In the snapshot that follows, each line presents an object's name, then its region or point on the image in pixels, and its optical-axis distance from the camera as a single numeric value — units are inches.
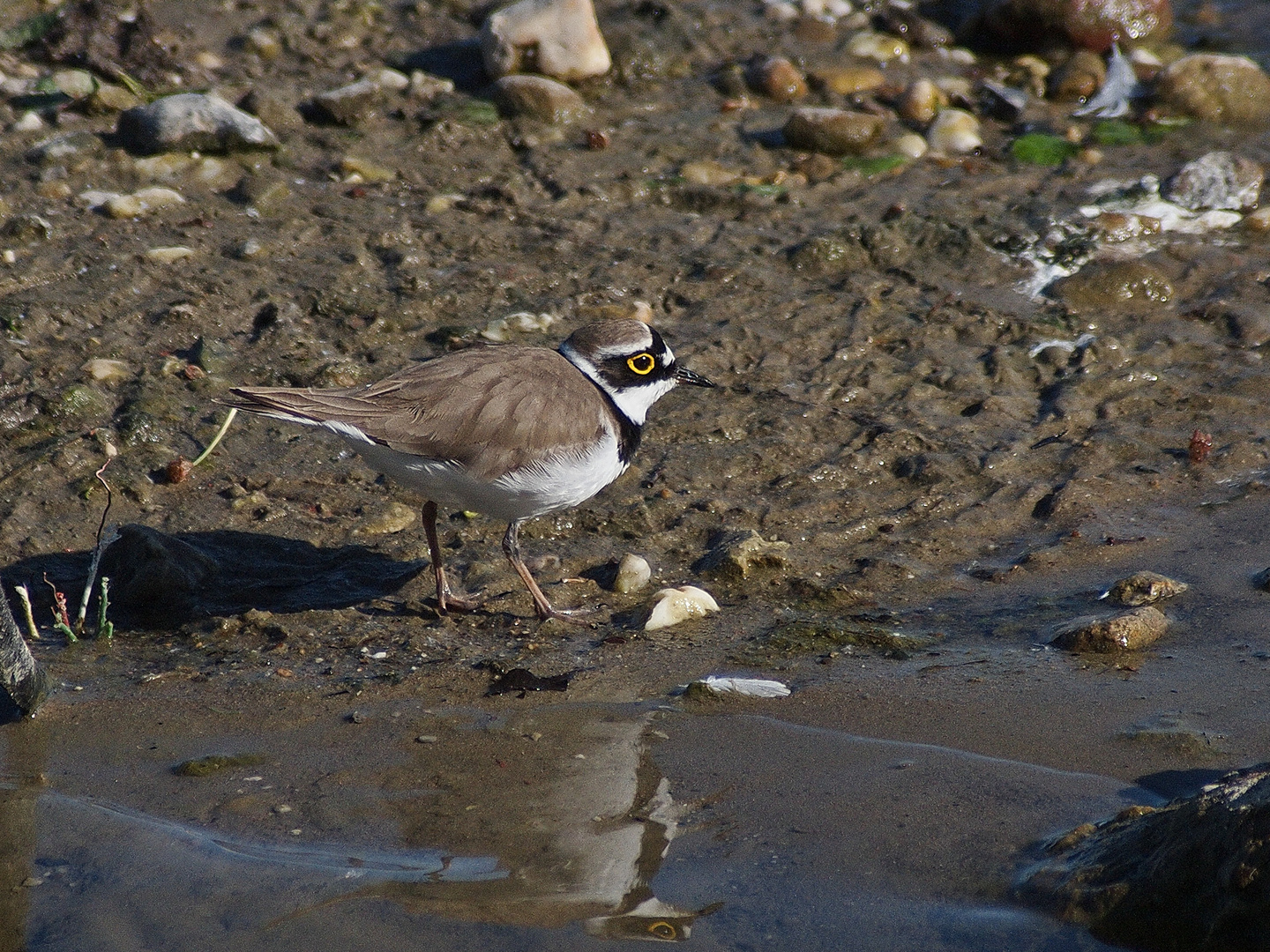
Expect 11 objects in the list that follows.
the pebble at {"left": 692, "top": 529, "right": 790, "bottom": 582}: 437.4
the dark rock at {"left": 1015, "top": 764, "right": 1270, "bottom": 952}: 235.5
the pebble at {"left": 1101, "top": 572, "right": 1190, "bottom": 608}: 408.5
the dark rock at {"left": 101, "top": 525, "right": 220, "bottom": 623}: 418.9
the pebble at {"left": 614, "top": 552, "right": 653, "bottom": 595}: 439.2
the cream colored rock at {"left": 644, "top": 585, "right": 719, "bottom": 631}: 410.6
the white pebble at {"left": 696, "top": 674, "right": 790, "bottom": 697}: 363.6
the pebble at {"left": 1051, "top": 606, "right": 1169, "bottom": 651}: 379.6
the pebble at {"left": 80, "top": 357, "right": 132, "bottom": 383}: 506.0
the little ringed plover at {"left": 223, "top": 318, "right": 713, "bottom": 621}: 404.8
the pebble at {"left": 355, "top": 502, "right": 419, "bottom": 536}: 468.4
